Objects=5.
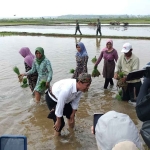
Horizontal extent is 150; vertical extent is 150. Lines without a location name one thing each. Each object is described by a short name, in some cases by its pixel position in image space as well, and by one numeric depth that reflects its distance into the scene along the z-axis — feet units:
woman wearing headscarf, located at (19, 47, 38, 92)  21.36
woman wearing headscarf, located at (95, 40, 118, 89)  22.41
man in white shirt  11.87
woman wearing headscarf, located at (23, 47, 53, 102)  18.89
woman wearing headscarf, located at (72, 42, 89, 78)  22.29
